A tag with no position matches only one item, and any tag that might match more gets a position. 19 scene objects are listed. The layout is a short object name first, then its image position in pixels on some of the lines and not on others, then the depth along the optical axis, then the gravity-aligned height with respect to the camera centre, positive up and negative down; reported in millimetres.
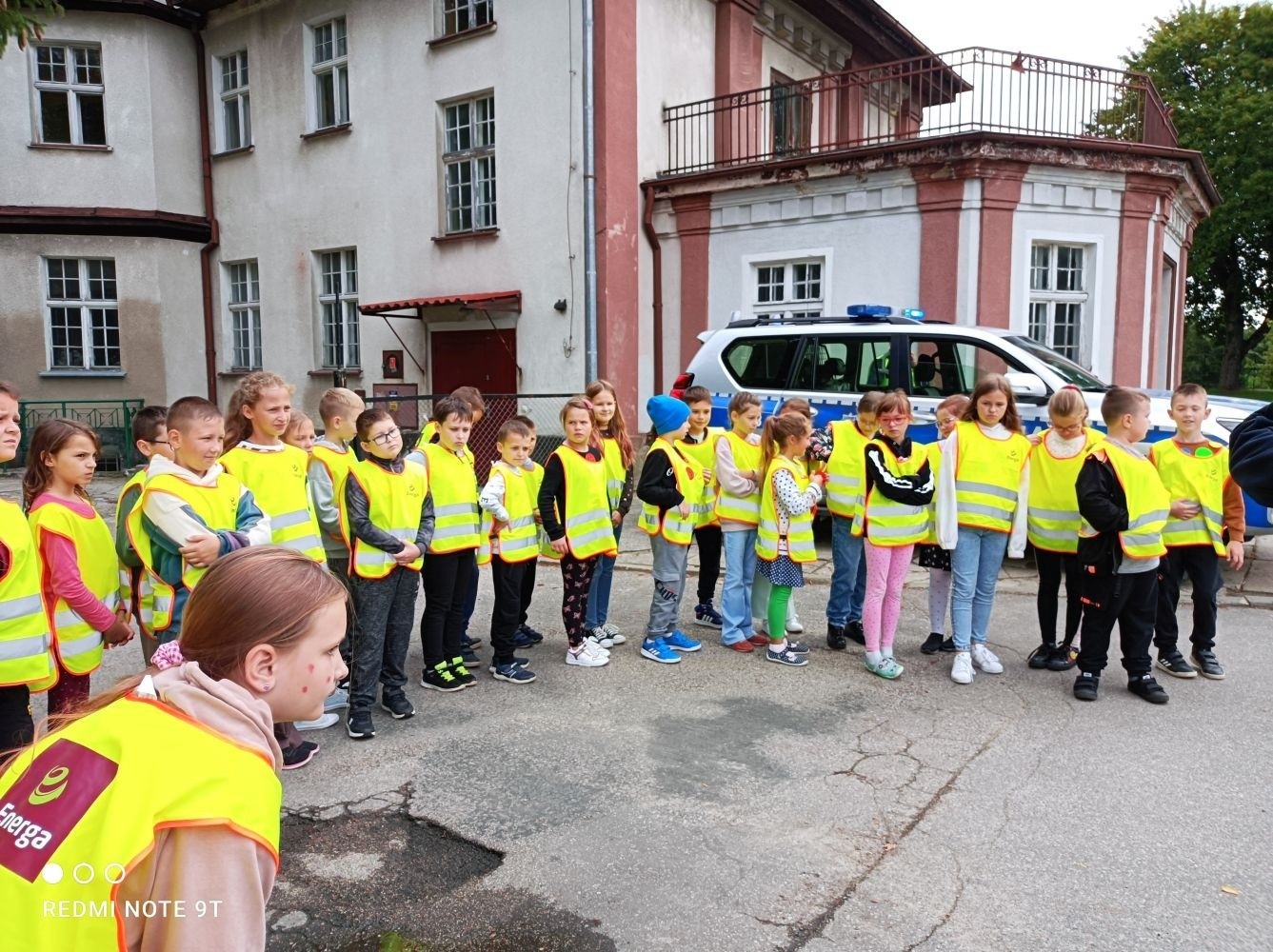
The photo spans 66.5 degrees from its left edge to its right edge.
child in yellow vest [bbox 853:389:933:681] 5758 -922
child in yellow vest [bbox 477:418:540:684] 5652 -1017
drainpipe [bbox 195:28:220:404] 18280 +2277
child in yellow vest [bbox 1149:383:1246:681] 5602 -956
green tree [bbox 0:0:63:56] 6977 +2554
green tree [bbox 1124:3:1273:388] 30031 +7752
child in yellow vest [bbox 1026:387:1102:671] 5641 -880
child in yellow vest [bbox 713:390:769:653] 6262 -1007
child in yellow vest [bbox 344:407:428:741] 4801 -932
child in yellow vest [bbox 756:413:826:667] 5957 -973
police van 8742 -20
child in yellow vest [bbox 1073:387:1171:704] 5173 -992
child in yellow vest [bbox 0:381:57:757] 3514 -958
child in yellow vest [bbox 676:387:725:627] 6668 -946
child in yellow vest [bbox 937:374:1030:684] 5805 -844
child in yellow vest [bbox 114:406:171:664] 4305 -761
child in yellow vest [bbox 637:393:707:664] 6199 -987
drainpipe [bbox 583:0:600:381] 13273 +2027
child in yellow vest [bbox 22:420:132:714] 3863 -748
